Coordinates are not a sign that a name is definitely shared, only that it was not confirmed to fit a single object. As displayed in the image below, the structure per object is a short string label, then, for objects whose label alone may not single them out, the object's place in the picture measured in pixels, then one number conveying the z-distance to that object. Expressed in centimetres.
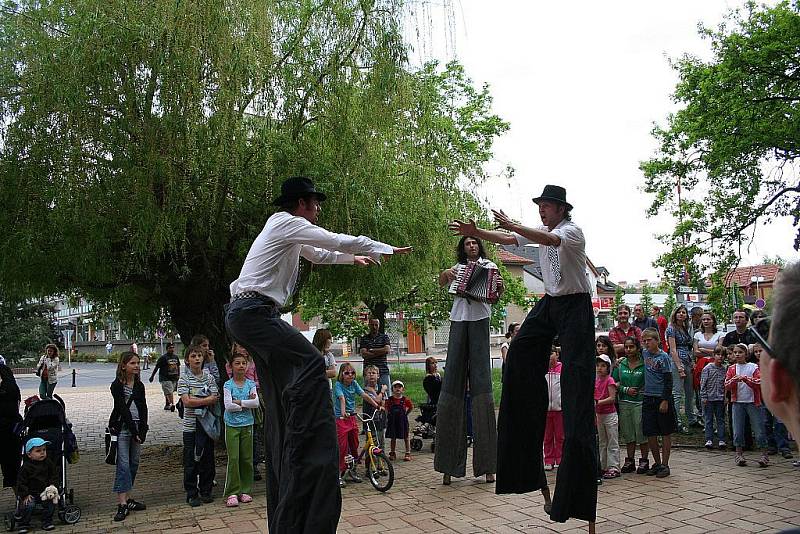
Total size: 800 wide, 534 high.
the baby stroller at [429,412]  951
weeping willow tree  639
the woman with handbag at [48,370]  1198
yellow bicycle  654
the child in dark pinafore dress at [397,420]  852
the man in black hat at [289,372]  381
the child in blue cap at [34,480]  574
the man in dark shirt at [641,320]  977
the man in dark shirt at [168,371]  1376
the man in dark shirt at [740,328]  884
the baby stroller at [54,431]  616
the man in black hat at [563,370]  435
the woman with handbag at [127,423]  618
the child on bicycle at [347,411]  707
